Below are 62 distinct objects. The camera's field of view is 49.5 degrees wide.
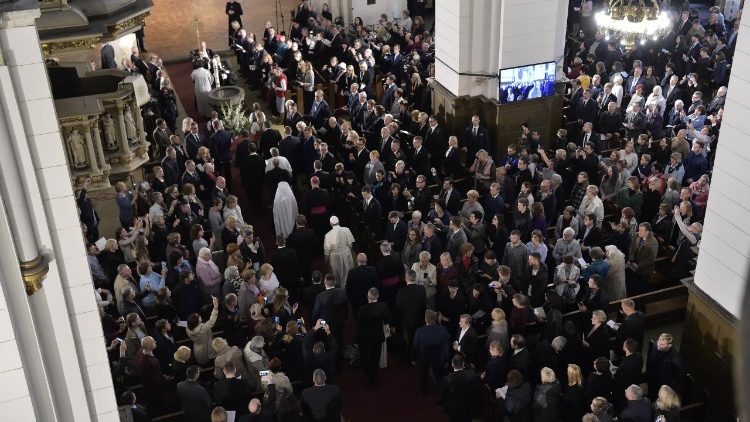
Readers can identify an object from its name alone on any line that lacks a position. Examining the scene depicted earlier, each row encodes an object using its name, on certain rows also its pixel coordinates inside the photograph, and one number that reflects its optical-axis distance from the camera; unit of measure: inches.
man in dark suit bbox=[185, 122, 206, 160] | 554.3
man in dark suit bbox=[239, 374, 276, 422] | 319.6
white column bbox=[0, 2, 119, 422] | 210.4
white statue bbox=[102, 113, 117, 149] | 536.7
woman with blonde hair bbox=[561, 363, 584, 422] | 326.6
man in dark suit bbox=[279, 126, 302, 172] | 548.3
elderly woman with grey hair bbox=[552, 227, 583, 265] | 415.2
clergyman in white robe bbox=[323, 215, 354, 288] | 441.8
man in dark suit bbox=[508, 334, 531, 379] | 343.0
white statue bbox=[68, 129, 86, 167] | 506.1
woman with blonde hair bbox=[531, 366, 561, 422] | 322.0
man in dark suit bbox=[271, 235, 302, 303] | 434.3
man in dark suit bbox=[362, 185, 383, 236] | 471.8
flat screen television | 586.6
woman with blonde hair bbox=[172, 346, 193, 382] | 345.1
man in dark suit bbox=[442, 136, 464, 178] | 544.1
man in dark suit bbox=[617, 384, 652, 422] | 307.8
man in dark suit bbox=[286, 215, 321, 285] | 449.7
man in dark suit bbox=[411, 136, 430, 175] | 535.8
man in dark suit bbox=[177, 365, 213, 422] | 328.2
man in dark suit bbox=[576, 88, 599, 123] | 616.1
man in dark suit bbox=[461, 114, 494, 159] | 572.1
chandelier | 452.8
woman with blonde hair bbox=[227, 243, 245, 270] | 414.3
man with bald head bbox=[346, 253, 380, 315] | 406.0
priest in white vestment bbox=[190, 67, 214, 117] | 706.8
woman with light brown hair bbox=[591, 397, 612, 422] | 301.4
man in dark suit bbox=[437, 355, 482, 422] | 340.8
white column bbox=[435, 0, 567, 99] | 576.4
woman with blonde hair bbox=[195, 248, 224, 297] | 409.1
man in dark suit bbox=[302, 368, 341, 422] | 333.9
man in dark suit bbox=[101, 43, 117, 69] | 700.0
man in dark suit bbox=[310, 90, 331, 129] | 623.2
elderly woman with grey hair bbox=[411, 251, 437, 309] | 399.9
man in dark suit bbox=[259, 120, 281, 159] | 567.5
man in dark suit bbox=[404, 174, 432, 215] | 489.1
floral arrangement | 613.3
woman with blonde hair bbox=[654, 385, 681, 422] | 304.8
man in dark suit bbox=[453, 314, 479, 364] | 364.8
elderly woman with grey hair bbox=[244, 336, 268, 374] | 354.0
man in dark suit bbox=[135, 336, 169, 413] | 344.2
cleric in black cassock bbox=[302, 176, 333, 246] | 485.1
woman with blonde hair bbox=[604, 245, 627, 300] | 404.5
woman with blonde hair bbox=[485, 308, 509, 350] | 358.6
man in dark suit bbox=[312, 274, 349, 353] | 384.5
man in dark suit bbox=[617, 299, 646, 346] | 359.9
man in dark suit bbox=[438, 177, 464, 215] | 480.4
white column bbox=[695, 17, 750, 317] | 314.2
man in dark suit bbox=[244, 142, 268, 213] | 541.6
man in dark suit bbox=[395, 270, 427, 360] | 389.4
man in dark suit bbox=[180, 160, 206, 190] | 499.2
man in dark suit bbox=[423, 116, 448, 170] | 569.3
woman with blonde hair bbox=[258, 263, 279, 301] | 394.9
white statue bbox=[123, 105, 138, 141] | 548.7
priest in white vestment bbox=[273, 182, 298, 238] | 491.2
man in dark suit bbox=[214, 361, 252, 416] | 336.5
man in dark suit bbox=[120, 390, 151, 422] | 318.7
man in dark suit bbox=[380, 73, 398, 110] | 645.9
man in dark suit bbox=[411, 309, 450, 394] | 363.6
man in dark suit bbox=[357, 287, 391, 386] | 381.7
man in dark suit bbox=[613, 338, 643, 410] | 336.5
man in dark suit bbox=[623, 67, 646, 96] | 655.8
